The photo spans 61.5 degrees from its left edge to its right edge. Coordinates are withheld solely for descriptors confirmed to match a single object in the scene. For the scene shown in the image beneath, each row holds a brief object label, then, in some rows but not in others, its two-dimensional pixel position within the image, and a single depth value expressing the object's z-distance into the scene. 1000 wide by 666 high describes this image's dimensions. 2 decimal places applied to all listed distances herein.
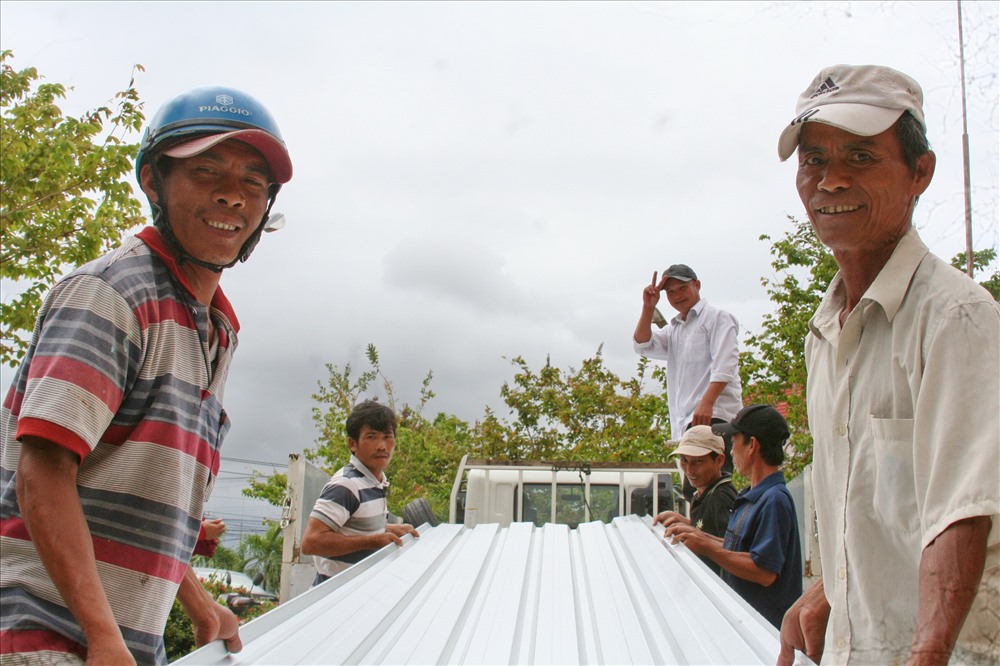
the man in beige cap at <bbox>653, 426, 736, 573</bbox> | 4.26
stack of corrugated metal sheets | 2.15
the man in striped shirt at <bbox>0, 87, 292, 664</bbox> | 1.28
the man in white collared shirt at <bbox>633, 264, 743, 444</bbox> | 4.91
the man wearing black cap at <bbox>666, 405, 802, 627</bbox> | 3.35
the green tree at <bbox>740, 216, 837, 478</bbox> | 10.70
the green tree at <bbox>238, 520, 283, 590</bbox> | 18.83
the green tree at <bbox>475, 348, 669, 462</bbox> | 12.06
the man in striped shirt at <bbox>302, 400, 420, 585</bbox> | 3.89
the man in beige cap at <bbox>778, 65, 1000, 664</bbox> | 1.25
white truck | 6.11
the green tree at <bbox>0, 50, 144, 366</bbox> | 8.48
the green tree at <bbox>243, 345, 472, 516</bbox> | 14.18
